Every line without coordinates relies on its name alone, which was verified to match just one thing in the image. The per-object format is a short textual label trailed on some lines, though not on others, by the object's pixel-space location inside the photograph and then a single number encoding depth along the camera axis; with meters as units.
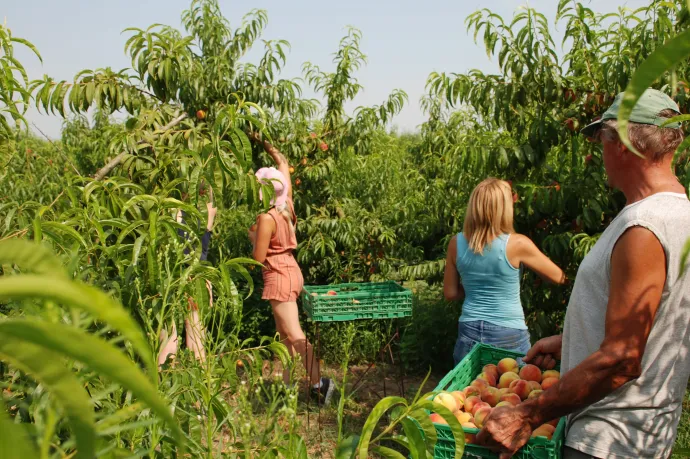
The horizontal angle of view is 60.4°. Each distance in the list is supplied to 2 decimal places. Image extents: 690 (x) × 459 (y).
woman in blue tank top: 3.16
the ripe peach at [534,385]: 2.05
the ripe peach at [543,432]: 1.80
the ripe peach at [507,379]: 2.20
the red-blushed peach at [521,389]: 2.05
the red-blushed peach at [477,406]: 1.92
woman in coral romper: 4.31
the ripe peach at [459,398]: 2.03
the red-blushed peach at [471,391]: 2.14
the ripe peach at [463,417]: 1.88
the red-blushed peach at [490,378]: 2.28
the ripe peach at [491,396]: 2.04
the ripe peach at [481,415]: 1.80
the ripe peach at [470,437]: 1.65
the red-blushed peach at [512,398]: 1.94
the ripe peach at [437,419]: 1.72
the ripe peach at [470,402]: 1.99
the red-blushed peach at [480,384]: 2.15
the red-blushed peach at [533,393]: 1.88
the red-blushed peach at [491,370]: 2.33
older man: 1.47
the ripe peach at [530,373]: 2.21
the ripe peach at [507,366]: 2.34
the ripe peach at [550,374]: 2.14
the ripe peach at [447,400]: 1.93
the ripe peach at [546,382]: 2.05
